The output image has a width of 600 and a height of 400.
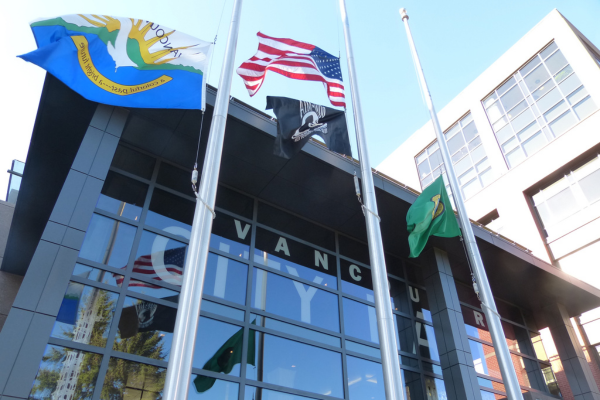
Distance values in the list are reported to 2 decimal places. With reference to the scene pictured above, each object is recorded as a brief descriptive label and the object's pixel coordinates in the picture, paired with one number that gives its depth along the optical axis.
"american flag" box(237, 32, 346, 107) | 9.67
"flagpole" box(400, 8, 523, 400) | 8.23
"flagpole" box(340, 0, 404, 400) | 6.55
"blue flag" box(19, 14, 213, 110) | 8.82
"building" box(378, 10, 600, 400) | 21.98
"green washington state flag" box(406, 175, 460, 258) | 10.73
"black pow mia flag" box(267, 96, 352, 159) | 9.41
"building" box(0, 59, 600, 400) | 8.12
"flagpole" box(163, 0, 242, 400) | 5.12
